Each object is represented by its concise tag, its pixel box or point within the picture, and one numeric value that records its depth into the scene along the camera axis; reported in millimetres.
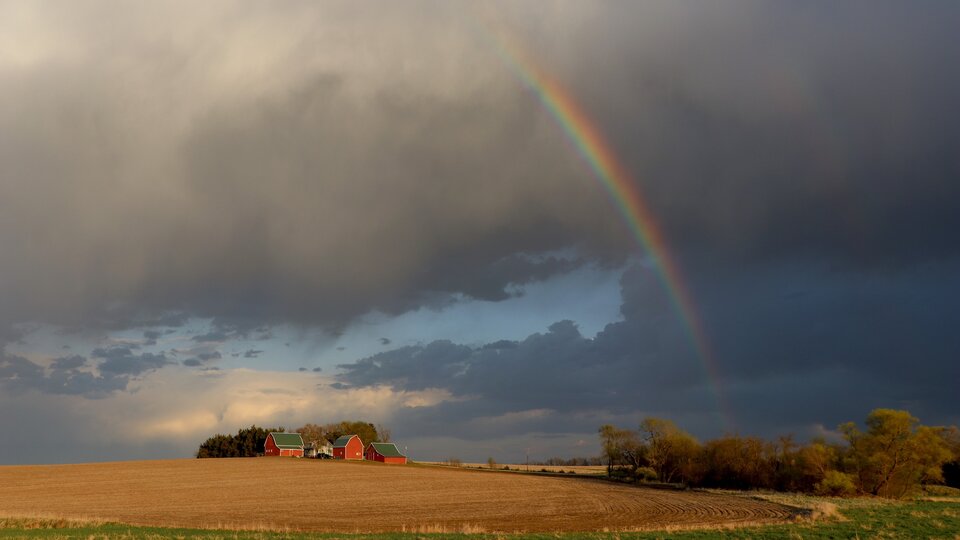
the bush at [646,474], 113000
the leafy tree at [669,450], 106250
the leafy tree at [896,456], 80688
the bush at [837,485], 80000
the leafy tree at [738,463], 95162
